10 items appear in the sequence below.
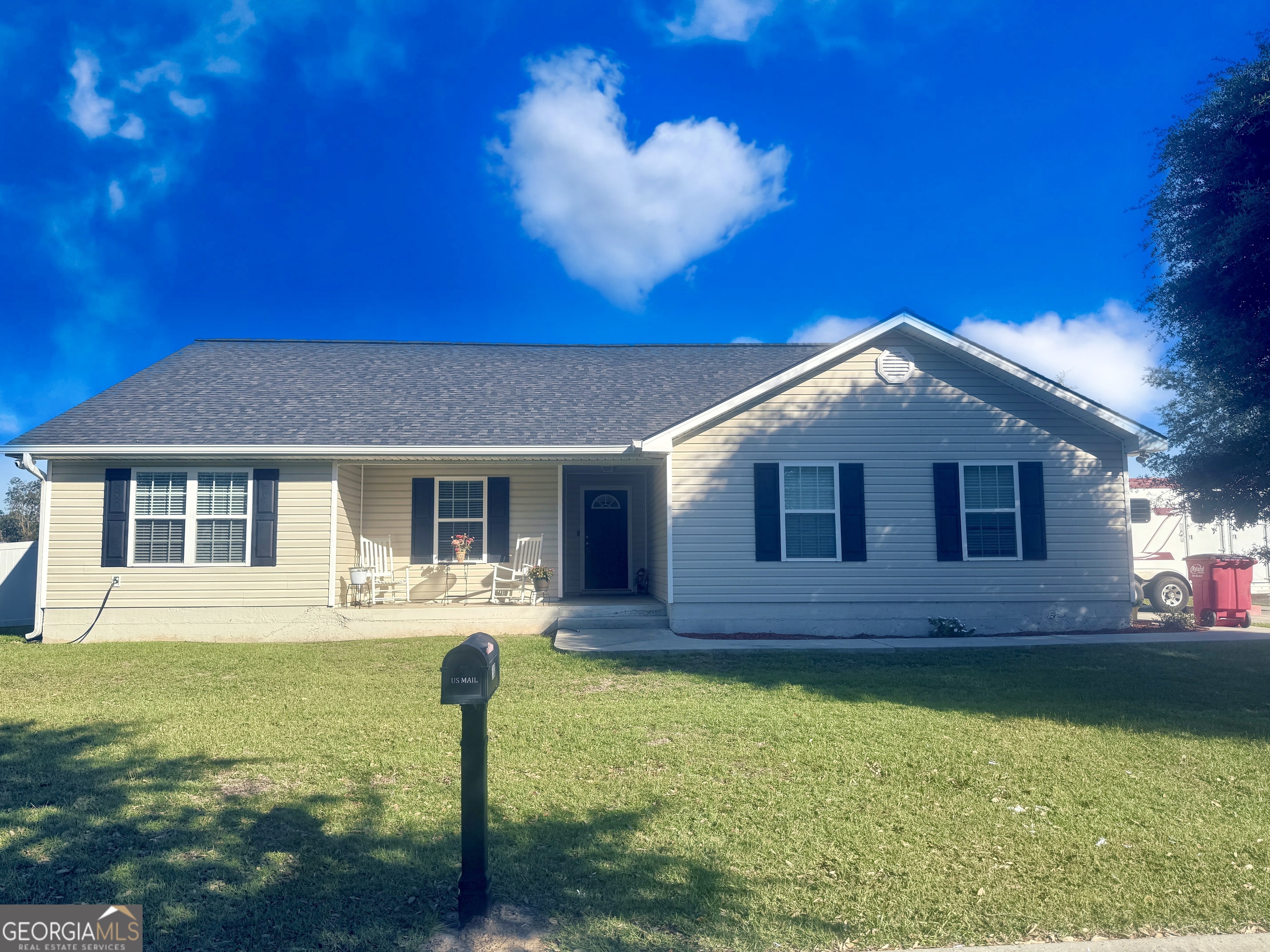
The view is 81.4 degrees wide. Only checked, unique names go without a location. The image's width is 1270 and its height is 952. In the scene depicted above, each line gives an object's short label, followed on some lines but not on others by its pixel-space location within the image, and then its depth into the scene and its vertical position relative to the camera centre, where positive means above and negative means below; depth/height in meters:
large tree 7.58 +3.15
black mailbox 2.85 -0.52
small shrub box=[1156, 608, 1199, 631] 11.84 -1.45
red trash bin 12.57 -0.96
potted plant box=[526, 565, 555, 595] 12.70 -0.62
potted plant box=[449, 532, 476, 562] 12.90 -0.06
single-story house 11.30 +0.47
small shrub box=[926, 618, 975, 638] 10.98 -1.39
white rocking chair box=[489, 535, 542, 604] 12.56 -0.56
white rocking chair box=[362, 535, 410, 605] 12.38 -0.53
